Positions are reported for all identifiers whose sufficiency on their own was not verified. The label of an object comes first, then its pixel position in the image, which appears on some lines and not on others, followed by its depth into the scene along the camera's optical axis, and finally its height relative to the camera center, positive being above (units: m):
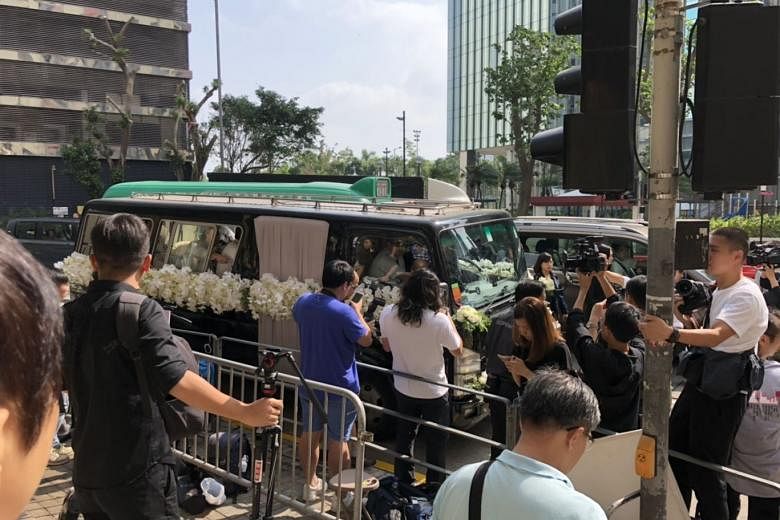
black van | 6.14 -0.40
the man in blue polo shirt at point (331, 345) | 4.64 -1.00
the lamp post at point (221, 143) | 36.88 +3.74
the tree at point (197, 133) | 31.69 +3.42
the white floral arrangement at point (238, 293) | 6.35 -0.92
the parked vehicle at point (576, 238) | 9.77 -0.57
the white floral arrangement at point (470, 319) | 5.96 -1.05
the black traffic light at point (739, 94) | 3.04 +0.50
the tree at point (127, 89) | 34.84 +6.21
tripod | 3.05 -1.21
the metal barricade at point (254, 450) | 4.09 -1.81
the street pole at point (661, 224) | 3.14 -0.11
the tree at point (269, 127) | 43.19 +5.12
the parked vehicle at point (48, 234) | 19.98 -0.88
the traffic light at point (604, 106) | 3.32 +0.48
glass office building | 79.69 +18.87
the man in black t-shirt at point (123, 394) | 2.55 -0.74
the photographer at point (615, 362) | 3.96 -0.97
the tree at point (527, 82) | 25.67 +4.78
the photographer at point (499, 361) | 4.86 -1.17
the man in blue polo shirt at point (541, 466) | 1.91 -0.80
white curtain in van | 6.70 -0.49
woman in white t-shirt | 4.82 -1.11
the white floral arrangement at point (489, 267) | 6.48 -0.66
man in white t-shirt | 3.71 -0.80
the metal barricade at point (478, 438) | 4.15 -1.45
